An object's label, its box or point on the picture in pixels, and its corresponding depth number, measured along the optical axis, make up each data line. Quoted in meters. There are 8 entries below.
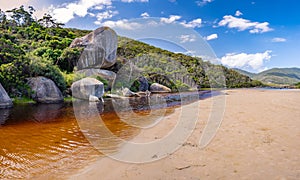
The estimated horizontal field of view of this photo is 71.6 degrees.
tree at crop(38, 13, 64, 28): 49.06
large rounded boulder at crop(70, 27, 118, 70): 26.89
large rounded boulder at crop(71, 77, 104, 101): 19.58
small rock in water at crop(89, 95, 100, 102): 19.39
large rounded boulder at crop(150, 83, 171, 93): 35.92
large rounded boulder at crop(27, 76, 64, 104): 17.78
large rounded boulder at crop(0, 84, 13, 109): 14.02
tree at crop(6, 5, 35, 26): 44.88
